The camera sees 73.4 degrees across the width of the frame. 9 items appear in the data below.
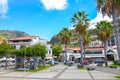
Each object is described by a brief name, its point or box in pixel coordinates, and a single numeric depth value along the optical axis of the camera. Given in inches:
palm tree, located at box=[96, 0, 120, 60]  434.8
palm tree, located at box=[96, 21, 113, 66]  801.4
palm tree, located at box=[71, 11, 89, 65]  812.8
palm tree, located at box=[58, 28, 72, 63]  1159.6
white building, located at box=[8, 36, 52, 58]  1347.0
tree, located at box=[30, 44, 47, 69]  731.3
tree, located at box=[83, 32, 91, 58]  1206.6
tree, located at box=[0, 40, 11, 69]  902.4
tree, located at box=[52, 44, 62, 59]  1769.3
